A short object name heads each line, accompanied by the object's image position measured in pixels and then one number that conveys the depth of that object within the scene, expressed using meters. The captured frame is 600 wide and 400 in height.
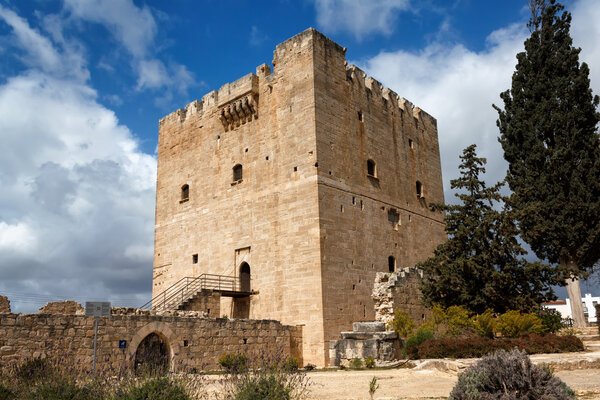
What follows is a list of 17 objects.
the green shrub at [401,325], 16.61
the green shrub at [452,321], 15.24
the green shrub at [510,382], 5.58
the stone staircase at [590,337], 13.80
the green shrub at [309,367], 15.06
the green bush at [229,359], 13.58
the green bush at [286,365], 7.46
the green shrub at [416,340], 14.04
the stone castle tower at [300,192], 17.22
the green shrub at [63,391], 6.81
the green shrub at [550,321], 16.02
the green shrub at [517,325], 14.36
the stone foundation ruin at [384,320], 14.29
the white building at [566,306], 57.09
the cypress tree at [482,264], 16.23
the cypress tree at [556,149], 19.08
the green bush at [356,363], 13.92
